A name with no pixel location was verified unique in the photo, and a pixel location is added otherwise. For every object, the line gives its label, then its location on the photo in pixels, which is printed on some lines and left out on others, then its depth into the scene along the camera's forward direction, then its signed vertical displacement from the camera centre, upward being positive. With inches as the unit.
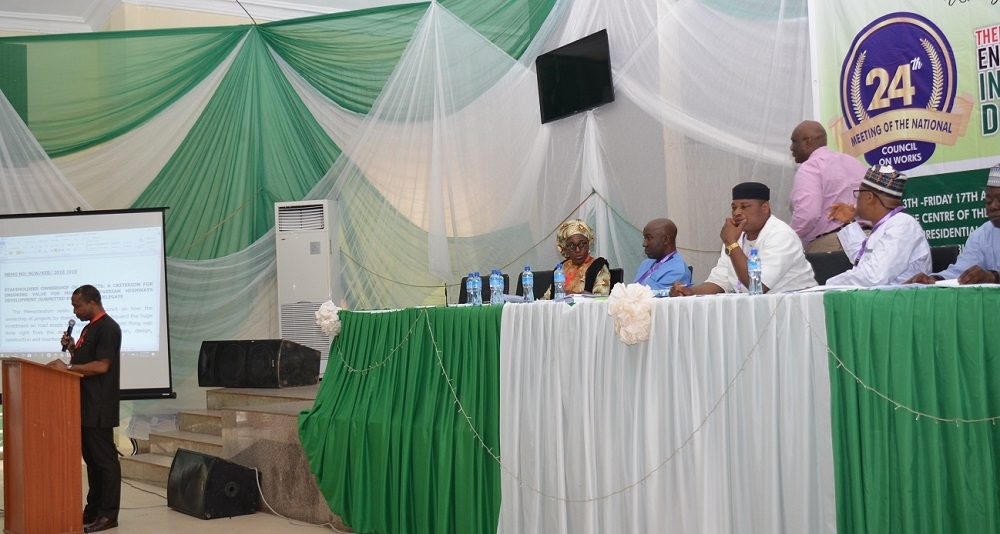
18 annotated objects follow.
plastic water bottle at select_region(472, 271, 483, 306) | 184.1 +2.8
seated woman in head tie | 225.8 +9.3
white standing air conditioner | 330.3 +13.6
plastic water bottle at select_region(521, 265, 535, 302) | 178.5 +3.9
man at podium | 221.5 -18.0
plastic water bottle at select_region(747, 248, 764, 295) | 135.2 +3.2
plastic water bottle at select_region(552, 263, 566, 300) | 180.7 +3.8
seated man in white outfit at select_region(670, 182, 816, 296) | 157.1 +7.9
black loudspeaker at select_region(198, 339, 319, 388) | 278.1 -14.8
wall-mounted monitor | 253.3 +57.9
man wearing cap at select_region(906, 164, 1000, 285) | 154.1 +6.6
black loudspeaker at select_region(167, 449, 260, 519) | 229.8 -40.7
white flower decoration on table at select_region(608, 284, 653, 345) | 129.8 -1.9
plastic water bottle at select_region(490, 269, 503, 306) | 166.9 +2.9
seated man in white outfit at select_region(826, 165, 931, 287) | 142.3 +7.2
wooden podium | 206.7 -27.4
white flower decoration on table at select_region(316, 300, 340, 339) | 203.8 -2.1
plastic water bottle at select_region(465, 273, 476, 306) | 186.2 +2.9
